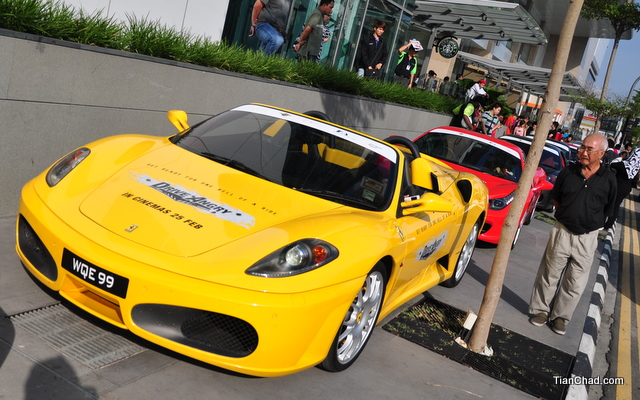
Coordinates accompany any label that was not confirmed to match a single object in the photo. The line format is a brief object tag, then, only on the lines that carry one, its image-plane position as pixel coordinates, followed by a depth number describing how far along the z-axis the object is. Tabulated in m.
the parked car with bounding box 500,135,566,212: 14.14
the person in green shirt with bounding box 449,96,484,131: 15.37
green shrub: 5.87
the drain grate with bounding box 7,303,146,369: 3.60
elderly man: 6.27
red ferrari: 9.90
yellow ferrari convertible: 3.43
